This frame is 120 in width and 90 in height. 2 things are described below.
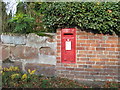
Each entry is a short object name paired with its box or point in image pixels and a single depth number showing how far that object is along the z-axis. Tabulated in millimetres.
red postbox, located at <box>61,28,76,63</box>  3518
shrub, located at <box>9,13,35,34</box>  3775
